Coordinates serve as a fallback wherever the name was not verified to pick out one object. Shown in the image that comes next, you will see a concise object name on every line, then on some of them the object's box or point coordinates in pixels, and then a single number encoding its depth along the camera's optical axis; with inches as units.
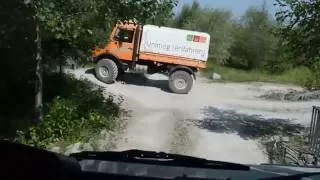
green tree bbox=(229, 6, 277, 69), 1328.7
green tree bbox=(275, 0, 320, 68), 522.6
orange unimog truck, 896.9
